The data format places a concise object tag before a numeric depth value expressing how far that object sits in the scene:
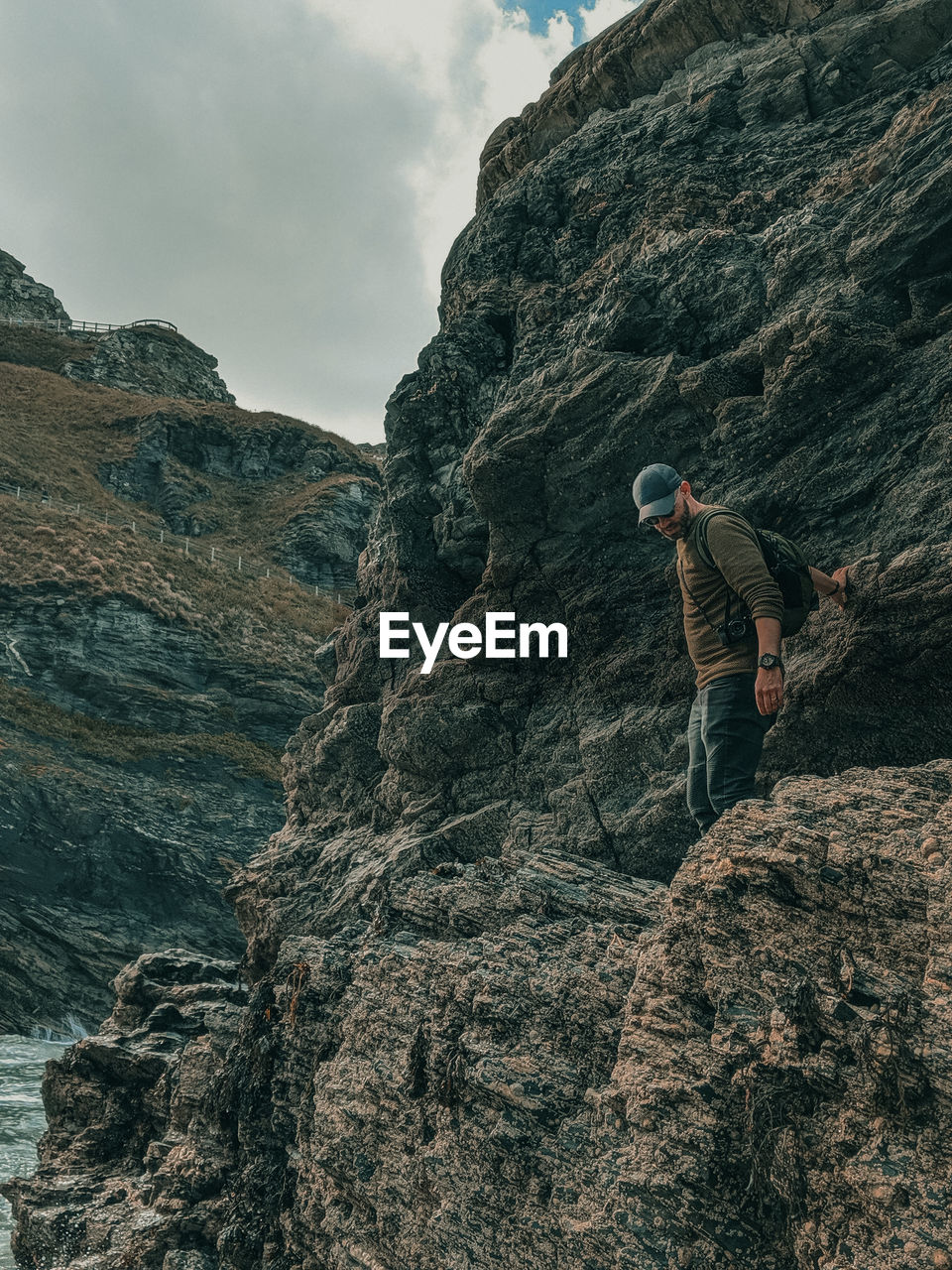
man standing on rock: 6.82
